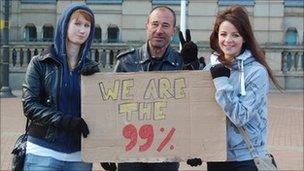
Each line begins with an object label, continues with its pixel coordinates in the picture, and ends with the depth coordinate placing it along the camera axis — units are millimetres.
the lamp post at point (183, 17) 12564
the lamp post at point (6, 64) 19266
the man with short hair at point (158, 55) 4688
